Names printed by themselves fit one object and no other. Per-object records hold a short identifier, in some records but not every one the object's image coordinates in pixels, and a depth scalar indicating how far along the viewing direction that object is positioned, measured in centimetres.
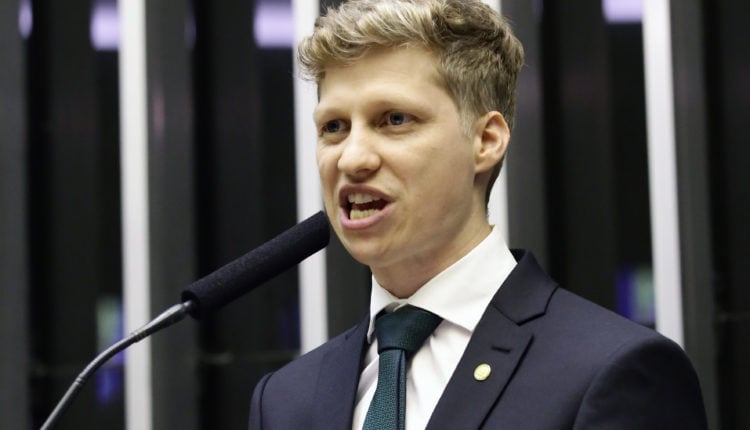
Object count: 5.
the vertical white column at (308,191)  746
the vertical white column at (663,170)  693
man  295
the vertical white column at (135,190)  745
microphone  284
